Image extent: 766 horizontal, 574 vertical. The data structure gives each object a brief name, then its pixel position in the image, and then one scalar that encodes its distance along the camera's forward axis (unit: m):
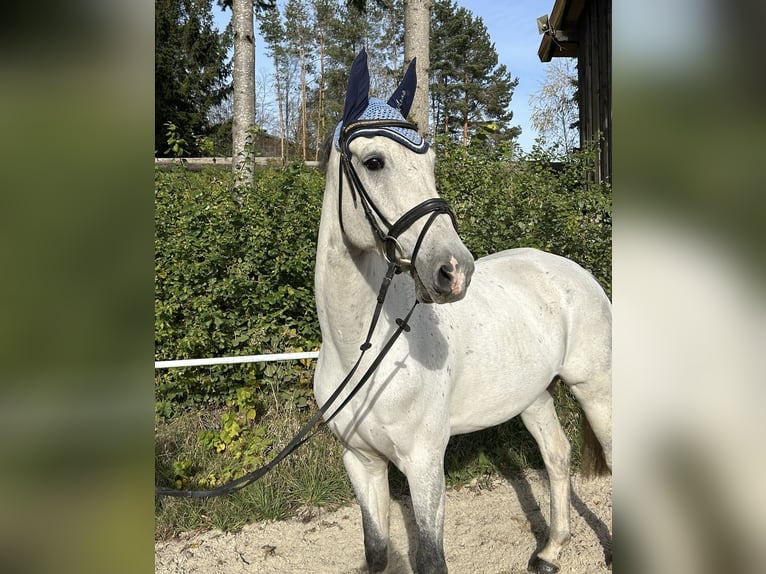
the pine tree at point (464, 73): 32.34
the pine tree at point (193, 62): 21.52
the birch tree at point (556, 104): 23.94
